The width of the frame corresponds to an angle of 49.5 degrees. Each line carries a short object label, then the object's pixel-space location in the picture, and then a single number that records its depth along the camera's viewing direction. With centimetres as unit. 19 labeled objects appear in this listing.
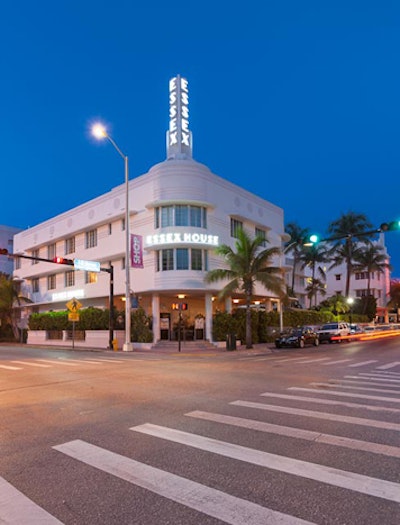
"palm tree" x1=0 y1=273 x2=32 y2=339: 4684
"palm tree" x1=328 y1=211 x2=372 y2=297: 5936
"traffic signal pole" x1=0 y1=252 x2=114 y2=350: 3036
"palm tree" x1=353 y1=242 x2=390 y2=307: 6449
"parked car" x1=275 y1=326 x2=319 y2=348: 3134
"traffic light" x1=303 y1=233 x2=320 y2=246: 1916
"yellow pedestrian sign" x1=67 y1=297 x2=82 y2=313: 2883
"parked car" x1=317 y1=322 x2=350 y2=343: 3781
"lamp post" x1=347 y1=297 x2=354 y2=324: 5589
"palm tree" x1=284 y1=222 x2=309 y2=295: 6088
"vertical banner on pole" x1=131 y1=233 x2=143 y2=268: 3025
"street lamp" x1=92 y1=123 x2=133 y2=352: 2819
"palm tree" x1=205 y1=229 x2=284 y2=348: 2930
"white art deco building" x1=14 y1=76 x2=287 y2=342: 3191
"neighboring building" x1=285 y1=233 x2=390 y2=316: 8062
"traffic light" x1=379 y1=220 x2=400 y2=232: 1738
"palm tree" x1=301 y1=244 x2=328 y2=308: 6094
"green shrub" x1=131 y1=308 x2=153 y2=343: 3161
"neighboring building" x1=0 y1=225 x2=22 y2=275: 6517
